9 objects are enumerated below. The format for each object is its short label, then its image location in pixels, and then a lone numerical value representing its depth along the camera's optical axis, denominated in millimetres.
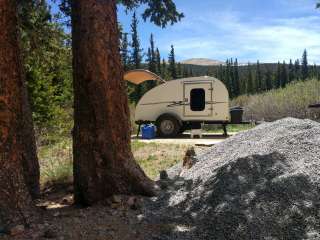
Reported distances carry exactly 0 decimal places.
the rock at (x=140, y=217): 3832
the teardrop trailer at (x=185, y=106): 11607
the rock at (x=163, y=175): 5148
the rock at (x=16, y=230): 3341
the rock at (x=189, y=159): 5584
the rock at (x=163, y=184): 4637
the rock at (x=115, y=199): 4172
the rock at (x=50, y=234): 3339
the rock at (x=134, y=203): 4065
